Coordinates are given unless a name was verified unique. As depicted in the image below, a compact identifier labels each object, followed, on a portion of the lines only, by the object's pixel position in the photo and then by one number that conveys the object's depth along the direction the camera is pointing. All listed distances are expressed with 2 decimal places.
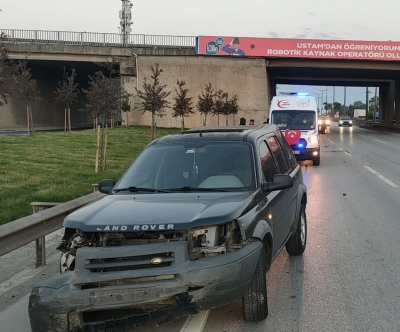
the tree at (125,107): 34.39
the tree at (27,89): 24.78
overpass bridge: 44.38
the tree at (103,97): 20.61
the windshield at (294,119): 19.62
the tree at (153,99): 24.80
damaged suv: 3.65
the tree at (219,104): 38.72
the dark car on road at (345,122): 80.75
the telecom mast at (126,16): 57.88
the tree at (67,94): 31.41
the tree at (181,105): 32.16
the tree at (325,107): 174.50
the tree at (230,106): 40.16
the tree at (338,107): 189.88
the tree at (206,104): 38.40
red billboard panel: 45.31
